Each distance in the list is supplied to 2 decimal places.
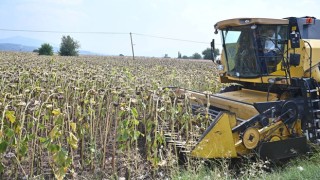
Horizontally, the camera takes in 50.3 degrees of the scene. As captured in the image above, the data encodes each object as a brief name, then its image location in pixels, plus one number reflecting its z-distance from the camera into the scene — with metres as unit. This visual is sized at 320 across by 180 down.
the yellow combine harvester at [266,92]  4.50
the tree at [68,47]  50.12
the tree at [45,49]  42.99
